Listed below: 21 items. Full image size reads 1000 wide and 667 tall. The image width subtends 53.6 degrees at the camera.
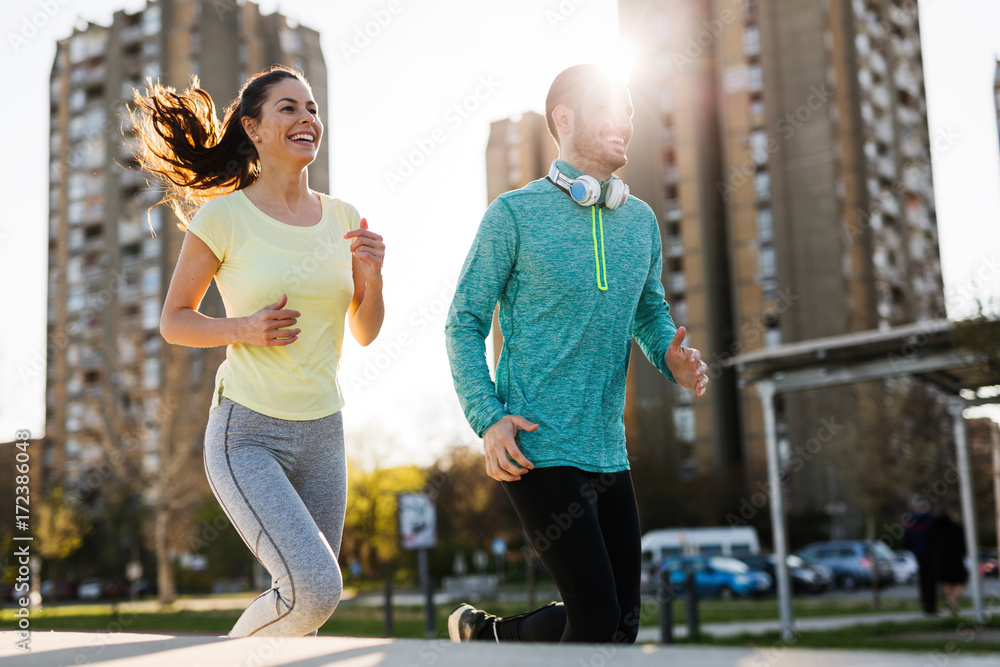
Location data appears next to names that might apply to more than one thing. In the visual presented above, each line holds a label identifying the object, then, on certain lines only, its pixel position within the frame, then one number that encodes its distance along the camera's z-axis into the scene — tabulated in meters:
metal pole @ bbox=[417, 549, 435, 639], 16.78
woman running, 3.00
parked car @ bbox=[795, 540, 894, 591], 31.56
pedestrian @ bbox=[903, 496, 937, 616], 14.22
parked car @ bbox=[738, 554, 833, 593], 28.50
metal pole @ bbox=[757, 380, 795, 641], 12.54
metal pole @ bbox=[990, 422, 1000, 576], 12.08
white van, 36.59
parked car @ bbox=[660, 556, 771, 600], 26.66
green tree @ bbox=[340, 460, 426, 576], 42.75
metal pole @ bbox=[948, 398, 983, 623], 12.82
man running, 2.81
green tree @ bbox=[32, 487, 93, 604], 37.12
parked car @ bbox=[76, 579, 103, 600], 50.84
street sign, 23.20
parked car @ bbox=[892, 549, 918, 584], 33.91
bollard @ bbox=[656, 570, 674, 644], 11.22
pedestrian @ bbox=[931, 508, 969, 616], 14.02
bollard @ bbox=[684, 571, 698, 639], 12.96
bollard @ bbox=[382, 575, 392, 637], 17.72
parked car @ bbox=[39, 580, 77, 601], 51.22
